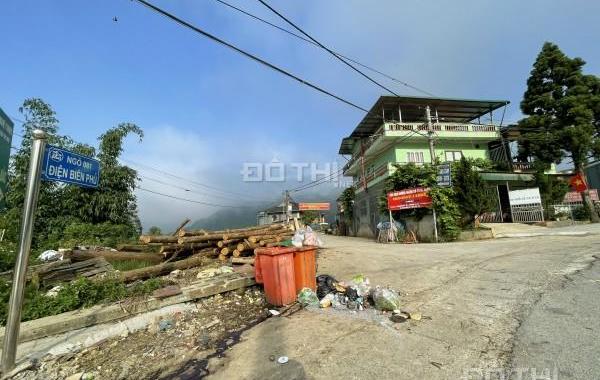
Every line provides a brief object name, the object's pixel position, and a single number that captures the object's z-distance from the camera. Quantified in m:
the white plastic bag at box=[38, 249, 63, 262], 10.44
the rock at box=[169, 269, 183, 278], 8.97
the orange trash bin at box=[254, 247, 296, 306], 6.37
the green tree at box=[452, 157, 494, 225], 17.30
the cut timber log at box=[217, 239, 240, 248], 10.72
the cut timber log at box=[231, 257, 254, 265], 9.62
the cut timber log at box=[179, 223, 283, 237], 10.84
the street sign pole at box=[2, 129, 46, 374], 3.94
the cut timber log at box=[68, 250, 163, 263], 9.19
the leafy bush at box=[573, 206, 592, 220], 22.02
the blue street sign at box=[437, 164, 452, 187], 17.50
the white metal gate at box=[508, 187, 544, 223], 19.97
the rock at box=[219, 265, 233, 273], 8.88
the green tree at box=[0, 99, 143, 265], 16.69
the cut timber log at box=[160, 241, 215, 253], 10.46
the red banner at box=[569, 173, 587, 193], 22.19
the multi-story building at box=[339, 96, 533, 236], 24.97
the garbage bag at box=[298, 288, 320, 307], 6.18
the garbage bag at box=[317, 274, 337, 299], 6.83
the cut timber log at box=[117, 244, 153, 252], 10.79
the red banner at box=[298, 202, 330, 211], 62.94
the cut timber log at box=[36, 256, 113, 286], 7.71
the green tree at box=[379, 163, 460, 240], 17.42
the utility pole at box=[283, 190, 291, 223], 44.27
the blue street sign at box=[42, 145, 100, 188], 4.38
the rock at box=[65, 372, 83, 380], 4.11
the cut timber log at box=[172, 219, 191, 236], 11.52
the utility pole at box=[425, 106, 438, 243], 17.66
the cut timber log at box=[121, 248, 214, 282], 7.74
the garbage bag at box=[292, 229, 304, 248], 7.78
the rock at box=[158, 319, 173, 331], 5.64
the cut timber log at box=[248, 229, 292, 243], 11.02
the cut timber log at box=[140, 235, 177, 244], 10.29
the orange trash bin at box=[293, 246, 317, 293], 6.58
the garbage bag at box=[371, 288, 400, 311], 5.68
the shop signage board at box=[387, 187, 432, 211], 18.23
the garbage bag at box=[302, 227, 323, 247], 8.36
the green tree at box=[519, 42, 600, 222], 22.05
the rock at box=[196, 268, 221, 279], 8.53
